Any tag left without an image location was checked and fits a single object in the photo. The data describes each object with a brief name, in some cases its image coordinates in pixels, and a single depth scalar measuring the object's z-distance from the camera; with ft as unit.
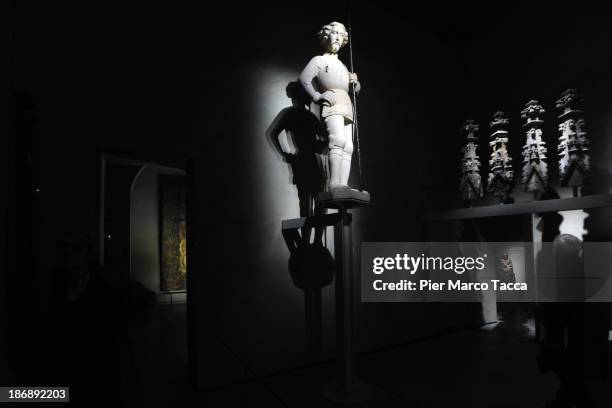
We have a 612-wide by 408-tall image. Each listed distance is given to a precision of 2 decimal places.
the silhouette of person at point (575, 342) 5.20
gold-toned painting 19.01
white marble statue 8.44
